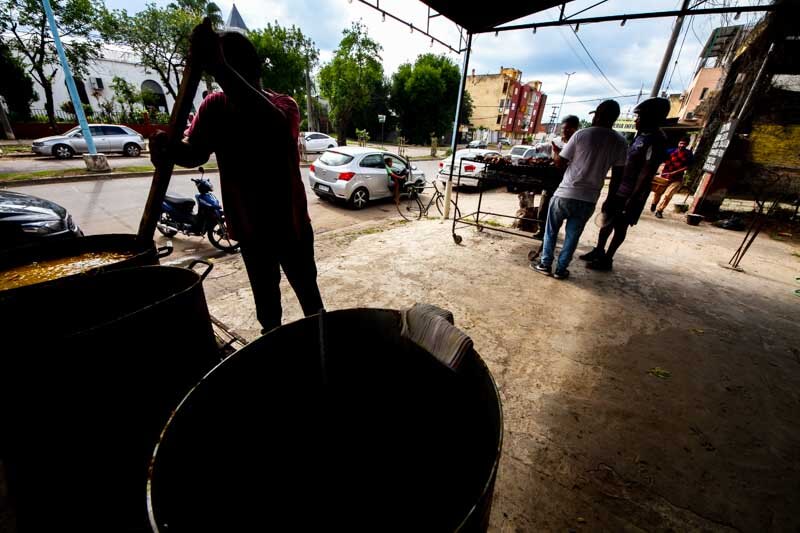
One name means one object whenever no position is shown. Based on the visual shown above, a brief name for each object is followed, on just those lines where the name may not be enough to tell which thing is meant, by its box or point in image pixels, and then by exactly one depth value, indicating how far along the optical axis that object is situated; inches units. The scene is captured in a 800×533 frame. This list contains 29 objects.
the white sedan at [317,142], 844.0
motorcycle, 207.3
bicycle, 315.3
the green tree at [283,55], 1109.7
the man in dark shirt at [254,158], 63.2
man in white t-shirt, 133.6
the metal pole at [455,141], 213.9
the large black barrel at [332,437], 31.2
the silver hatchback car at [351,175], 327.9
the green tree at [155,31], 887.1
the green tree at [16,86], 768.9
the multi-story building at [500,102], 1886.6
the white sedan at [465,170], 465.1
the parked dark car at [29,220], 131.0
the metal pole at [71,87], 316.7
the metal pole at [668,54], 353.9
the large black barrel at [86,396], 39.6
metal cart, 178.3
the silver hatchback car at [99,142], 511.5
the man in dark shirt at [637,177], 145.0
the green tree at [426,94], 1395.2
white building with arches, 1074.7
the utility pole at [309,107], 883.4
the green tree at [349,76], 1071.2
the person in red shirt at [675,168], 293.7
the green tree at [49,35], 705.0
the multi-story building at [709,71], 358.9
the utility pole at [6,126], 710.5
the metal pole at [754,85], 264.5
